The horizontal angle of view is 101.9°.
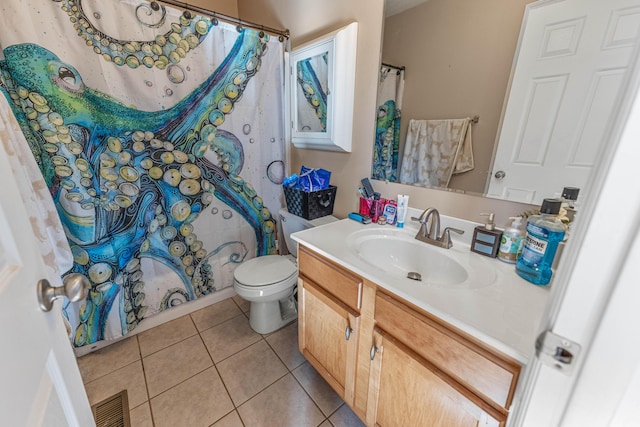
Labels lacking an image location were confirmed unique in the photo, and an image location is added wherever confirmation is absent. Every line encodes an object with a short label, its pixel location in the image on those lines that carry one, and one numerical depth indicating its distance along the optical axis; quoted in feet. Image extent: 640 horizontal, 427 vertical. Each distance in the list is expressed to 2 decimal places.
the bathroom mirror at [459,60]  2.97
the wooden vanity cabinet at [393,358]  2.11
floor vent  3.84
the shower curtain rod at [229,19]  4.59
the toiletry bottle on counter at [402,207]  3.95
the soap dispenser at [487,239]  3.11
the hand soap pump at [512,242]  2.93
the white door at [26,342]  1.19
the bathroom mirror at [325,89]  4.36
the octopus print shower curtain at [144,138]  3.88
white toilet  4.91
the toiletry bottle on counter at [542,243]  2.54
